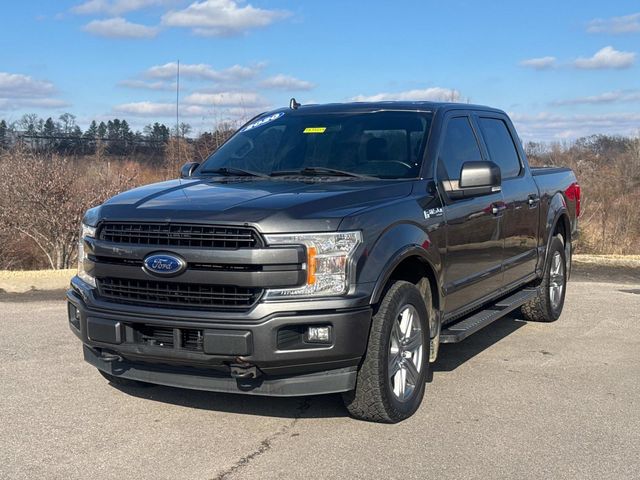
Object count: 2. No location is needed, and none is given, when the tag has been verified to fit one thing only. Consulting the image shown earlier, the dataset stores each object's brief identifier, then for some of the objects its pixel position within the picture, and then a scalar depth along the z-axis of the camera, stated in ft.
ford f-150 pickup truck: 12.96
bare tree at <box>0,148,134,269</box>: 41.98
